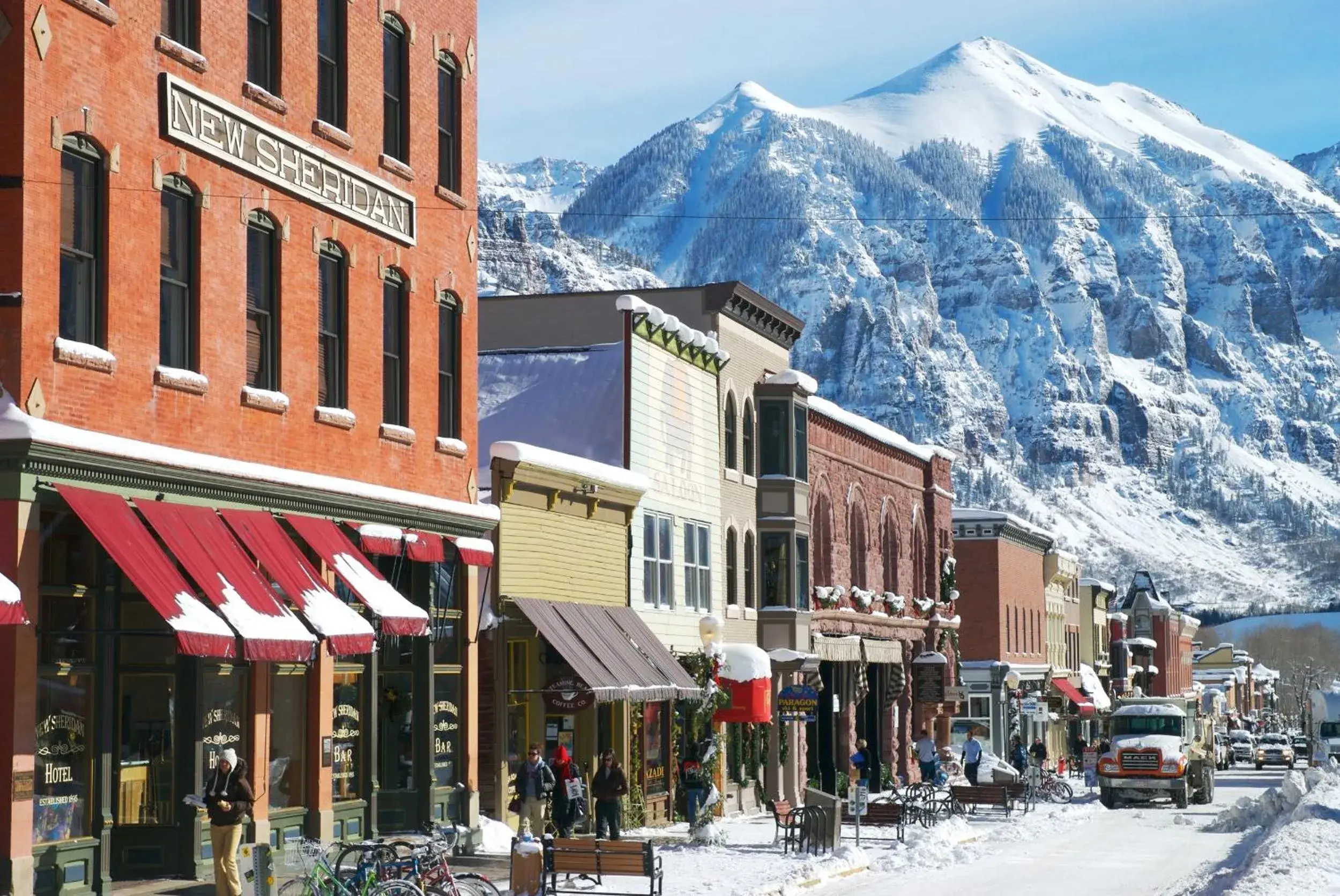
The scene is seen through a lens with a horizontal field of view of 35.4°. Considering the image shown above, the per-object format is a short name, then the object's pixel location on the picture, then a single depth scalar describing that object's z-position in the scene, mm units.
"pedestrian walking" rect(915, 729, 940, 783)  51531
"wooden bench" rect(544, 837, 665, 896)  24219
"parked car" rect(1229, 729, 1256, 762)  110375
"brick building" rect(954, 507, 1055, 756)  81812
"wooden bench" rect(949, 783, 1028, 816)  43906
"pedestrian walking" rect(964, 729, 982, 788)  52031
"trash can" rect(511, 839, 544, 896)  22953
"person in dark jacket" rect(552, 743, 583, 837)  32281
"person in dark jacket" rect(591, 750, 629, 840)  33000
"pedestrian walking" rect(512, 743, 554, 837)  31188
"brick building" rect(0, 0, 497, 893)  21125
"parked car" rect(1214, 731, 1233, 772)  97712
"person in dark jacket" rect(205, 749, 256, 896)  21672
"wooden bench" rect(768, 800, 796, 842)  33594
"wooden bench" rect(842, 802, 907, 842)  37062
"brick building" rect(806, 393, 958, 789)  55344
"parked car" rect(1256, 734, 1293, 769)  96062
